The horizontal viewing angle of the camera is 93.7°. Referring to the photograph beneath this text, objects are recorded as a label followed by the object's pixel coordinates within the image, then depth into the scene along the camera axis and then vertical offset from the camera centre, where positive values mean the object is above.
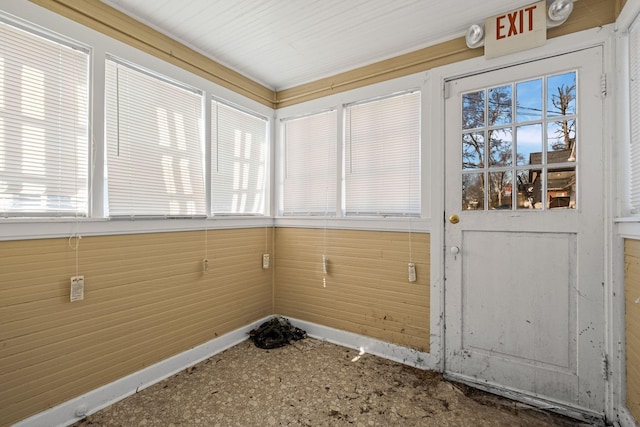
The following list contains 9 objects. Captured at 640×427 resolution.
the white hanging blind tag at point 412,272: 2.59 -0.52
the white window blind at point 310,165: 3.13 +0.52
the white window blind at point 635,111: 1.70 +0.58
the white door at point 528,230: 1.97 -0.13
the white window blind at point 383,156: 2.65 +0.52
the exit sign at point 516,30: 2.05 +1.29
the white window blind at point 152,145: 2.15 +0.54
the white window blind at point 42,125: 1.70 +0.53
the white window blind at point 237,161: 2.88 +0.53
